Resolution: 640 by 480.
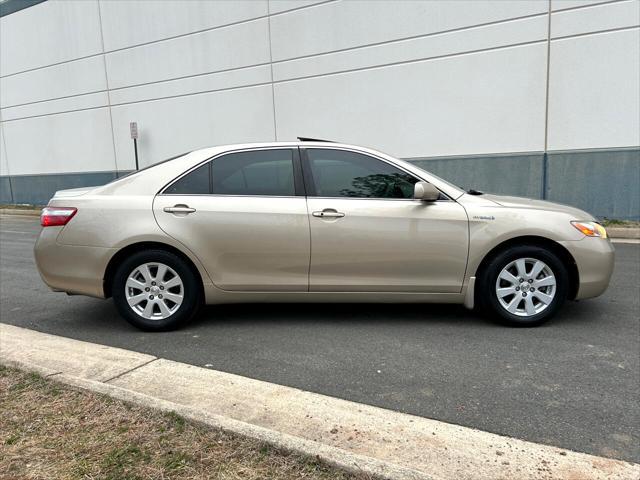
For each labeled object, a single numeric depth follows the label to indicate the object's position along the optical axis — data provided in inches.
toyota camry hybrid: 165.2
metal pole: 618.2
